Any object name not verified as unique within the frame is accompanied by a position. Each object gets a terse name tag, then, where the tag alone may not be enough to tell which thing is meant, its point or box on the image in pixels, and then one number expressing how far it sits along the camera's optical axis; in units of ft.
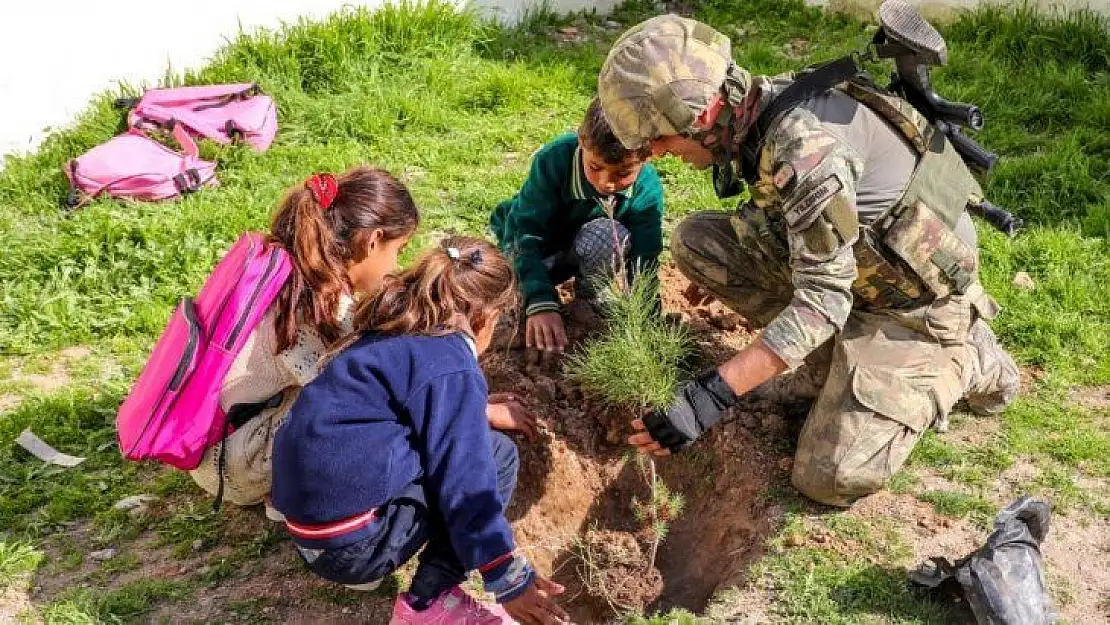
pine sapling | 12.12
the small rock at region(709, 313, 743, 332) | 14.88
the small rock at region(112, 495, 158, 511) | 12.91
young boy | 13.70
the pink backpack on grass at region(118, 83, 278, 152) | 19.67
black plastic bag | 9.94
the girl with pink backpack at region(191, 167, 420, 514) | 11.03
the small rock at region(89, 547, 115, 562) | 12.14
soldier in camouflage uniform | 10.70
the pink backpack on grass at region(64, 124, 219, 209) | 18.48
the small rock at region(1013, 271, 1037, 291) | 15.72
